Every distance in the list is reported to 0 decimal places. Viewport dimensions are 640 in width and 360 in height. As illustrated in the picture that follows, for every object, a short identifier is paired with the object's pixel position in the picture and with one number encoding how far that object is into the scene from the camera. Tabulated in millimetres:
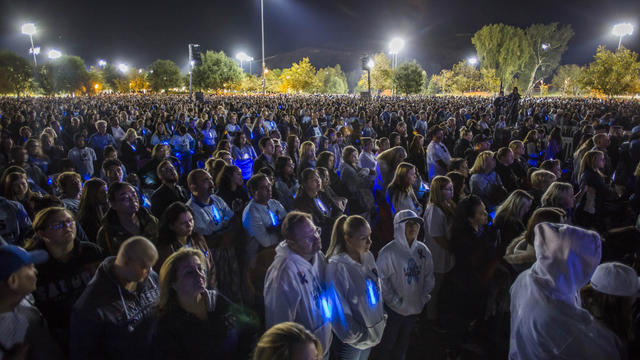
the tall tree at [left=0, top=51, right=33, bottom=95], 70688
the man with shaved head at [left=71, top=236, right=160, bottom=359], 2115
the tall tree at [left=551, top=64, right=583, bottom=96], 114688
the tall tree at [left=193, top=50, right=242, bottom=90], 74438
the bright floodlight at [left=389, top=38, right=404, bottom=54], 52300
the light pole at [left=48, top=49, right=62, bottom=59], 78500
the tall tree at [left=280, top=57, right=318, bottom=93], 78625
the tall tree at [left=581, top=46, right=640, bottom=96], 33219
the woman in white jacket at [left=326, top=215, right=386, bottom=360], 2799
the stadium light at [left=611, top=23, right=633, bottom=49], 44844
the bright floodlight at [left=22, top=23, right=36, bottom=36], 49750
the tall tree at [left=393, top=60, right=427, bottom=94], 54266
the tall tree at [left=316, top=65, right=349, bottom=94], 117412
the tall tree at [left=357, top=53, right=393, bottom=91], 73438
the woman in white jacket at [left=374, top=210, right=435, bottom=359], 3209
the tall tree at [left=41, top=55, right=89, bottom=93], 83312
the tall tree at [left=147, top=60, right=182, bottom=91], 90500
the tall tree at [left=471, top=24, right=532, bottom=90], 64688
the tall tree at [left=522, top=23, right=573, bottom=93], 64688
